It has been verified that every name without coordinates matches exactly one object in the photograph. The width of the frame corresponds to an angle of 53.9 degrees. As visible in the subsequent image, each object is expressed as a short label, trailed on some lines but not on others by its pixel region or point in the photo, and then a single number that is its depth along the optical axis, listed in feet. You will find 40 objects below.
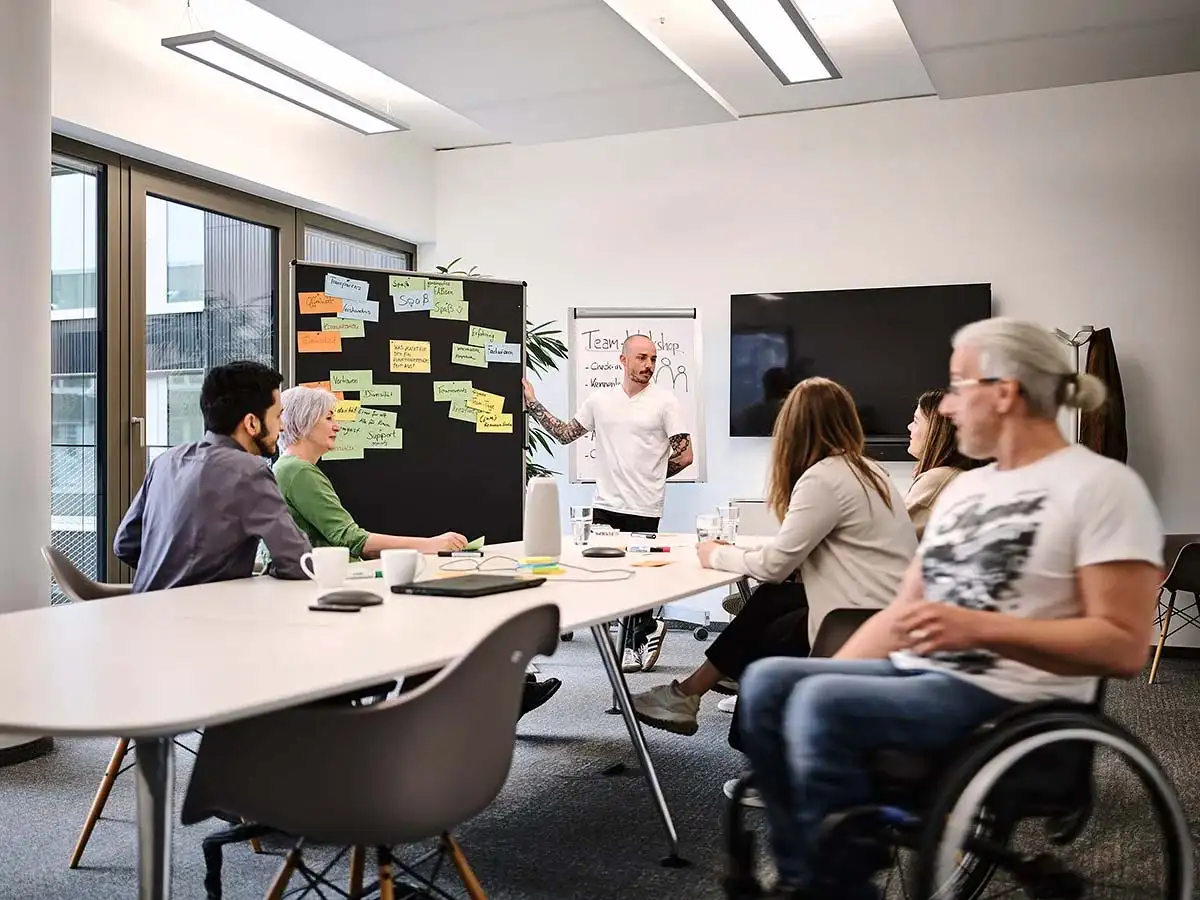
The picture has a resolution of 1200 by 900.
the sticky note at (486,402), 15.74
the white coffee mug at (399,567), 8.61
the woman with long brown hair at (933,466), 11.59
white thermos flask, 10.82
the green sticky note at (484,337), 15.75
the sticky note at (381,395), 14.67
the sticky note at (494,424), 15.78
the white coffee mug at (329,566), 8.39
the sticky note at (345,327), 14.43
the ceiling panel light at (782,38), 14.28
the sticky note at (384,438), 14.69
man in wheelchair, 5.54
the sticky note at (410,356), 14.98
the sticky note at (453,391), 15.38
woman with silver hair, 10.89
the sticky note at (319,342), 14.28
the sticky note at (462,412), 15.52
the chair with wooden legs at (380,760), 5.51
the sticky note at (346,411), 14.38
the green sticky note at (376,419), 14.62
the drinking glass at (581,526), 11.89
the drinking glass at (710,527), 11.32
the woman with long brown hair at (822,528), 9.28
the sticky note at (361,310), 14.58
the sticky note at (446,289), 15.38
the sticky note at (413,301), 15.03
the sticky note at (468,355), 15.55
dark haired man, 8.95
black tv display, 20.39
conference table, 4.91
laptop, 8.25
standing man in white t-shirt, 19.40
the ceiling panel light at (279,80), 15.25
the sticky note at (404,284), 14.98
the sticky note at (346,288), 14.43
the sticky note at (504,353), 15.97
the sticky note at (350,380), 14.48
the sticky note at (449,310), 15.38
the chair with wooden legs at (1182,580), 16.22
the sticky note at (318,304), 14.23
